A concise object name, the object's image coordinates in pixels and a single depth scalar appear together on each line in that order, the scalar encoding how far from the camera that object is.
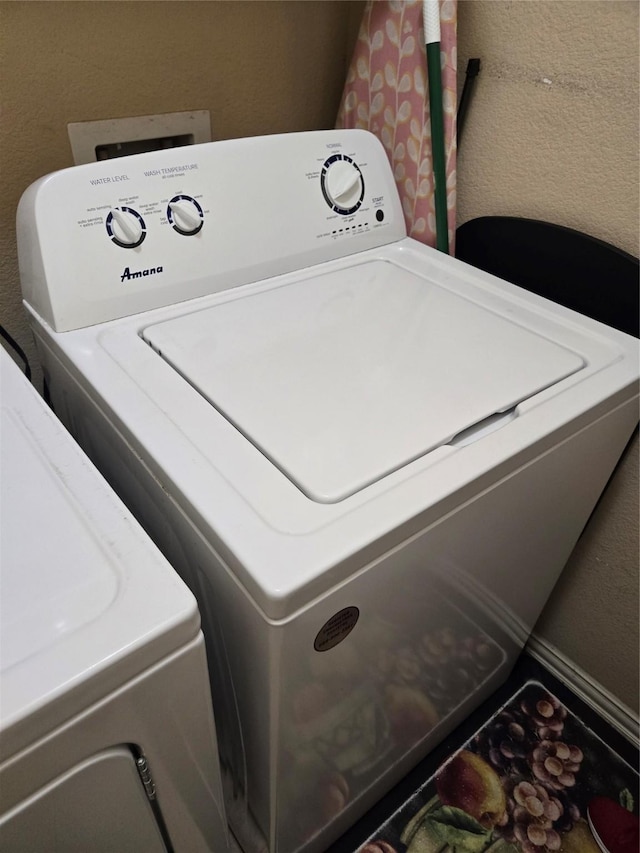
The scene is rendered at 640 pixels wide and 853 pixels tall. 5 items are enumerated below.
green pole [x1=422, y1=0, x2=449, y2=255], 0.99
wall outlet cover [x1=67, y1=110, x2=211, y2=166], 1.03
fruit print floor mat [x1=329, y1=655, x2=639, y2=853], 1.19
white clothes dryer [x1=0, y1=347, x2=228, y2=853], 0.46
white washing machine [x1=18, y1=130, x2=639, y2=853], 0.62
